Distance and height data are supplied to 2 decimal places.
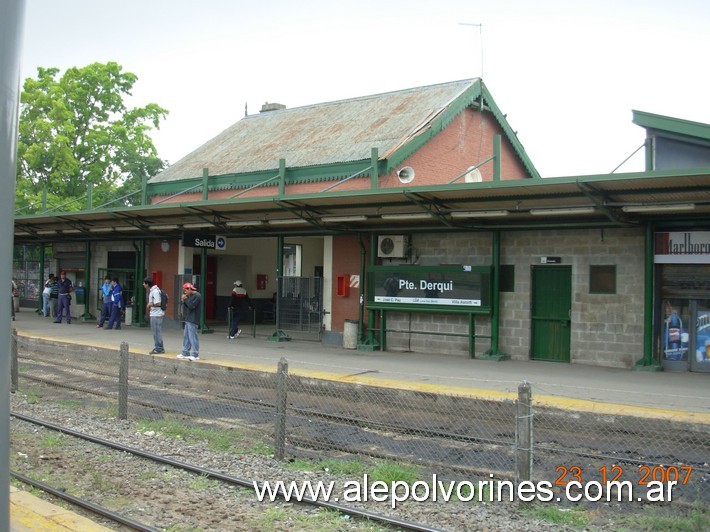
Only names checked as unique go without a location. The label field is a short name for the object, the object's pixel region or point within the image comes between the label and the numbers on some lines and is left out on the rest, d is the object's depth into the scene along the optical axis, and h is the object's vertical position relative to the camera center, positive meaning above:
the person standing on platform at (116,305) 21.92 -0.79
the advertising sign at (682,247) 13.09 +0.81
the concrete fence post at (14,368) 12.49 -1.65
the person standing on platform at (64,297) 23.92 -0.62
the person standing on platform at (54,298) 26.03 -0.73
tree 32.59 +6.92
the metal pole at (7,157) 3.33 +0.59
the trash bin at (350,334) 17.53 -1.27
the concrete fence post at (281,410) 8.05 -1.50
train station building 13.43 +1.27
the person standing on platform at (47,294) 26.30 -0.58
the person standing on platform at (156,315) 15.46 -0.78
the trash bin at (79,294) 26.36 -0.57
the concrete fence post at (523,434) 6.34 -1.36
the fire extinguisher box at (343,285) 18.19 -0.04
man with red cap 14.38 -0.74
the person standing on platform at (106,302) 22.09 -0.71
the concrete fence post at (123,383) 10.40 -1.56
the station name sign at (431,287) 15.61 -0.06
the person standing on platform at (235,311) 19.52 -0.83
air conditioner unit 16.94 +0.95
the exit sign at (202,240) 20.30 +1.21
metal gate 18.64 -0.59
